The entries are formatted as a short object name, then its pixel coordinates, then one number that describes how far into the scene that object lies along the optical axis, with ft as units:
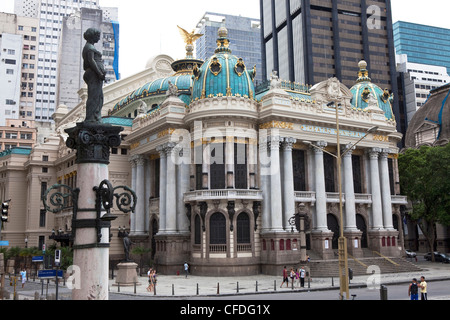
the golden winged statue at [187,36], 232.18
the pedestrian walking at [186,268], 158.20
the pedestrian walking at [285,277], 128.87
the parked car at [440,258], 209.26
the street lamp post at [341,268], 83.00
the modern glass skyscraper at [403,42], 647.97
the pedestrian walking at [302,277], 128.57
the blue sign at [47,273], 79.12
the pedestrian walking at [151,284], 122.62
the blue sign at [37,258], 108.35
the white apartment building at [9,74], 439.63
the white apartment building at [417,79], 532.73
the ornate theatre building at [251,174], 163.12
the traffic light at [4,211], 98.87
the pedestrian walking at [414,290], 83.30
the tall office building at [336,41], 469.16
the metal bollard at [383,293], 76.07
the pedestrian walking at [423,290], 84.02
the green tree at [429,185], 203.72
